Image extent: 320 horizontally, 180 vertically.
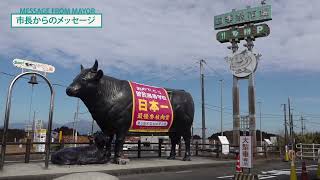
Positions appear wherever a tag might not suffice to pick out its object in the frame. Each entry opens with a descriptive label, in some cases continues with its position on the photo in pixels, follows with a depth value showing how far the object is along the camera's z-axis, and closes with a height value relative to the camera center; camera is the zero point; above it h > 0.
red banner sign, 15.30 +1.00
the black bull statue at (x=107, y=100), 14.08 +1.26
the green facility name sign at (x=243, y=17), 31.97 +9.87
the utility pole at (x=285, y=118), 50.62 +2.79
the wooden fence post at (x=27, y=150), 14.63 -0.60
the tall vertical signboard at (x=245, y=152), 10.56 -0.43
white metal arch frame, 11.91 +0.41
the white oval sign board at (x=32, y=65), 12.62 +2.21
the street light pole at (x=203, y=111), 36.81 +2.23
